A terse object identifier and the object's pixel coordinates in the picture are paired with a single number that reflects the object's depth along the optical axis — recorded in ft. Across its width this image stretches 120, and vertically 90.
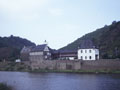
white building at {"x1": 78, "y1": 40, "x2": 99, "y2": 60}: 214.69
